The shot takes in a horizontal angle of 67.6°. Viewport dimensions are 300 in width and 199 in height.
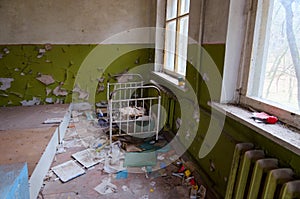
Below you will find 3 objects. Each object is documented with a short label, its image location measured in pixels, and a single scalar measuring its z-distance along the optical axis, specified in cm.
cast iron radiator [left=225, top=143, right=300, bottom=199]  104
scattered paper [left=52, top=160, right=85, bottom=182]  215
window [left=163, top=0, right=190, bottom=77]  278
